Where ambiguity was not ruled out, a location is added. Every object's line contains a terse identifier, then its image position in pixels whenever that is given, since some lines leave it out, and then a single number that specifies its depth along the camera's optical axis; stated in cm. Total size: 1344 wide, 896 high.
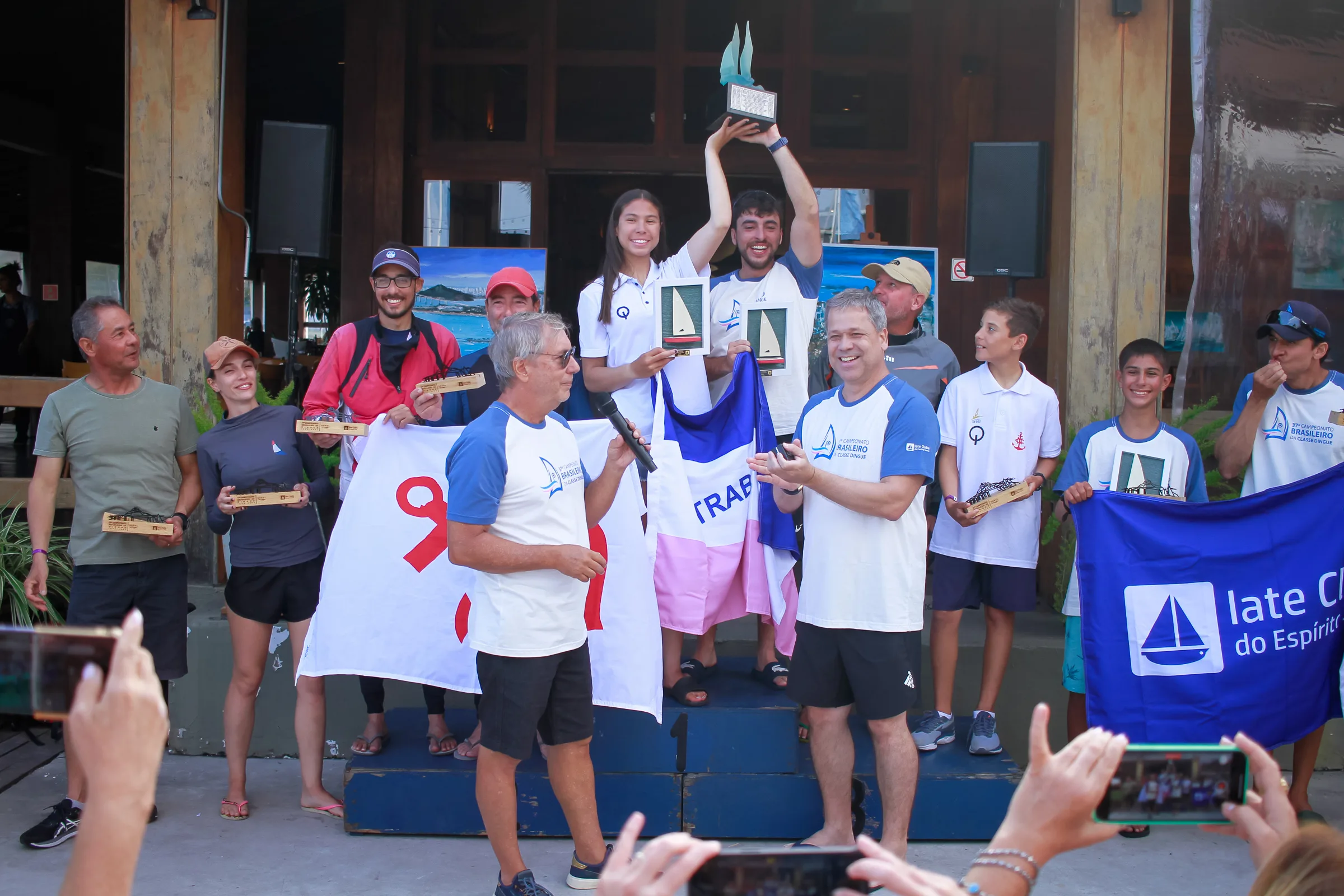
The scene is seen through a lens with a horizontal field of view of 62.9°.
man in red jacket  453
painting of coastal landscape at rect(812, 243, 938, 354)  771
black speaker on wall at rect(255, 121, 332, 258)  595
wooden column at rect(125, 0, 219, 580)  571
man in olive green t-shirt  432
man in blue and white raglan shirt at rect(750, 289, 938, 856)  373
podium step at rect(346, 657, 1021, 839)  421
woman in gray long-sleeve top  430
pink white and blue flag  439
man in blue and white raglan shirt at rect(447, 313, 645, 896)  336
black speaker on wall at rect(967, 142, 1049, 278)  582
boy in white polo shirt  442
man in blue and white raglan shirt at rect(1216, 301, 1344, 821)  438
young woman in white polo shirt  446
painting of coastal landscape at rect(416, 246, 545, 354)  796
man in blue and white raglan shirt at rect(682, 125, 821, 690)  451
